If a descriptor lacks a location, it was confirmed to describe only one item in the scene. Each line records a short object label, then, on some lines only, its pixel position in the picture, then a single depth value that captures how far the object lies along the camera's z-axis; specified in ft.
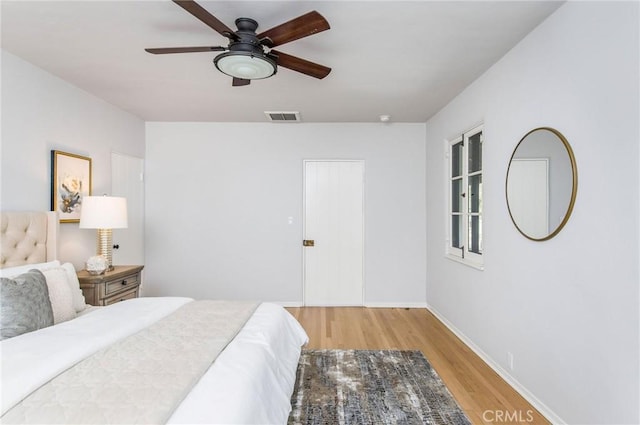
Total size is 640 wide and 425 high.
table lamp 9.96
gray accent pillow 5.85
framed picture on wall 9.69
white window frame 10.36
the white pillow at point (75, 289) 7.88
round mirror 6.44
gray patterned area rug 6.91
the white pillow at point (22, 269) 6.91
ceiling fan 5.73
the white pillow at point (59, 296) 7.03
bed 3.93
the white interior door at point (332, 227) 15.17
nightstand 9.44
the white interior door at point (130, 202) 13.03
